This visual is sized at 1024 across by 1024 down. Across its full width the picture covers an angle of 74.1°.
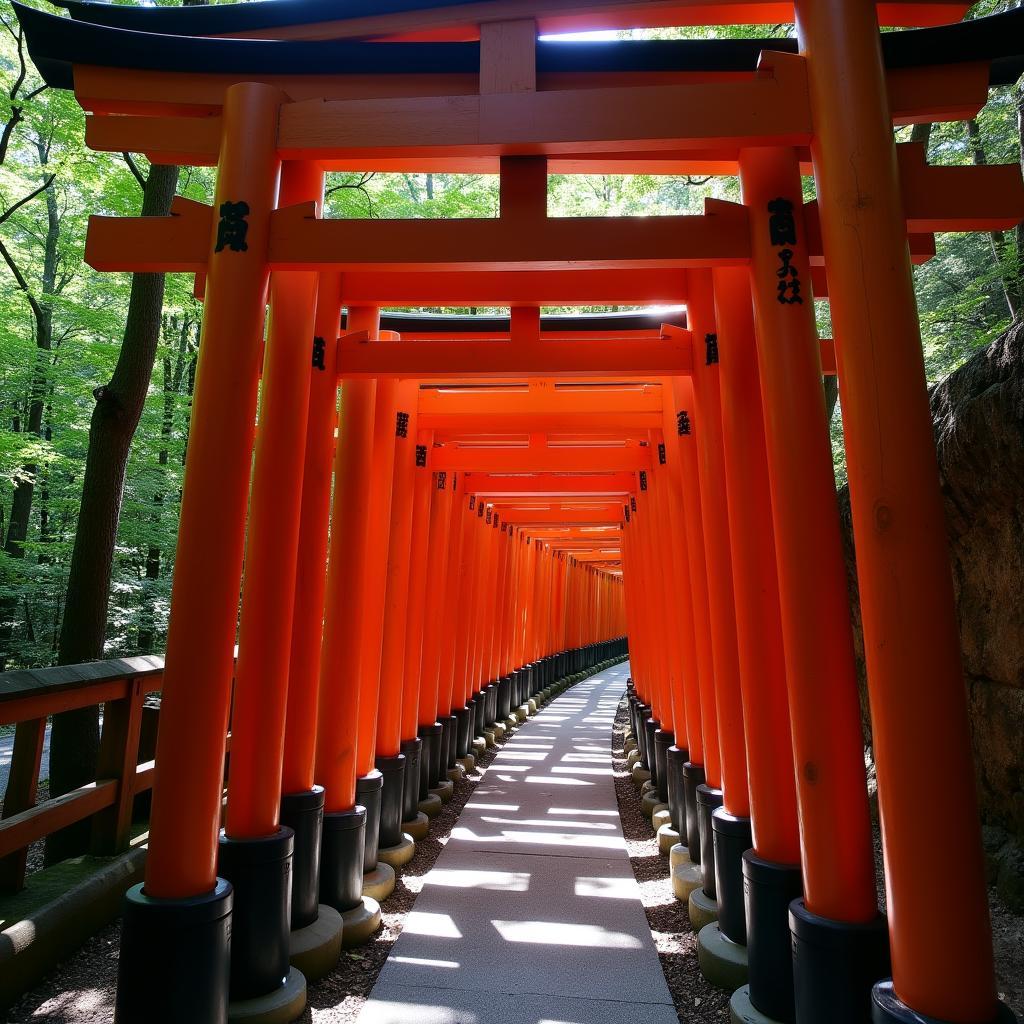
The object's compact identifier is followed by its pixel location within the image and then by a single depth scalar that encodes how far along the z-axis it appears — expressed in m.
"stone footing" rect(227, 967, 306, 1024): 3.06
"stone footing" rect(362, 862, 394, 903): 4.73
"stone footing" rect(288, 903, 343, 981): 3.60
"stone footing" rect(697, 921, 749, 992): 3.51
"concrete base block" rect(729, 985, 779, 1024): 2.99
